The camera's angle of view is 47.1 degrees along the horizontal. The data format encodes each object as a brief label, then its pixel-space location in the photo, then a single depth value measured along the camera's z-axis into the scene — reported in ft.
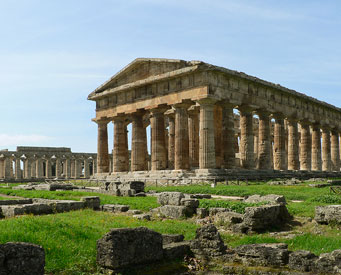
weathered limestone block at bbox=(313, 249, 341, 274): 25.49
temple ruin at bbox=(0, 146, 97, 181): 228.02
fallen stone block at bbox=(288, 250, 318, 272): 26.68
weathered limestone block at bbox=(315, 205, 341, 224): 40.88
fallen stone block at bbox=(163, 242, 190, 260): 29.93
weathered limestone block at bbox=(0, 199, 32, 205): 59.93
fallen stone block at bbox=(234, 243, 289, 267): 28.17
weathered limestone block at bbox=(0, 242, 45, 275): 22.43
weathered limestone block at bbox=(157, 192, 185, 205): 56.44
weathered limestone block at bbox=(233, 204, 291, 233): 41.06
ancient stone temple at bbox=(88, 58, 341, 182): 105.60
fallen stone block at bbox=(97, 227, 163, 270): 26.68
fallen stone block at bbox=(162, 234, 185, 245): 32.85
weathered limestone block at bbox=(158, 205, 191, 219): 50.39
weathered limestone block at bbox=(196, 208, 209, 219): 49.73
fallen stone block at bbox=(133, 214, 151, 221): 47.21
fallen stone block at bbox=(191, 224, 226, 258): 30.91
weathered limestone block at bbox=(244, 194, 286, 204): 51.66
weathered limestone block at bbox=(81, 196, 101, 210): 58.00
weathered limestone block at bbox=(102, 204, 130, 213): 55.72
